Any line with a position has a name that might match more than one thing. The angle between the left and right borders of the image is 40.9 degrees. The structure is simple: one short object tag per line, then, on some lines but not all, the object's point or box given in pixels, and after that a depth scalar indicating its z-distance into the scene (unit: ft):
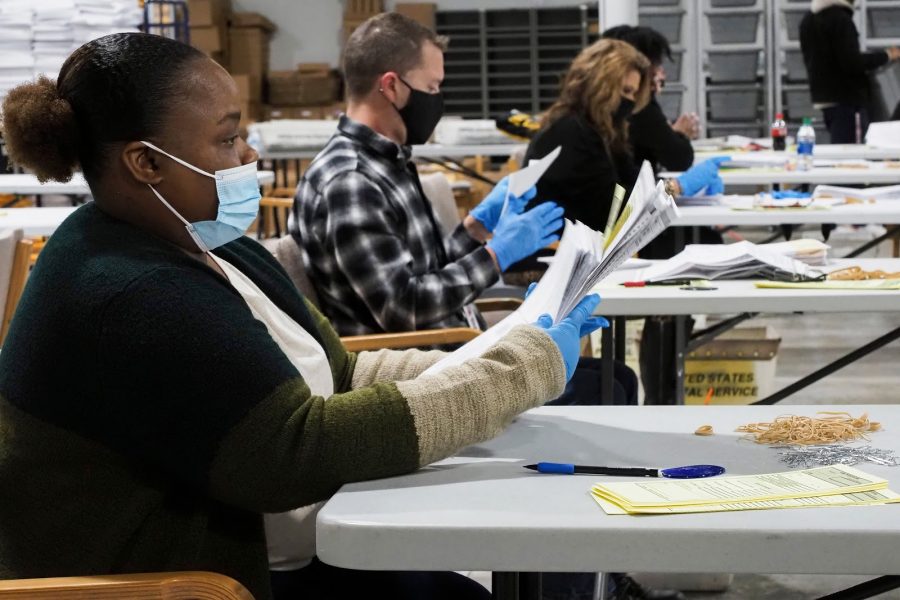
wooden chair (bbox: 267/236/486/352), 7.61
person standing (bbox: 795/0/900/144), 24.18
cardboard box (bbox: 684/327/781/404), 11.55
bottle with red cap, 20.16
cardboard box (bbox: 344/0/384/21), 39.09
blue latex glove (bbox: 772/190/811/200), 12.38
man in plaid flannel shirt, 7.64
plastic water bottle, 16.02
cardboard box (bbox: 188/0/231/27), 36.27
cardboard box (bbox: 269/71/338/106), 38.14
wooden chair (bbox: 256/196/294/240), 26.51
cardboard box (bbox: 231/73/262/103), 36.42
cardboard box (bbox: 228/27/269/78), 38.17
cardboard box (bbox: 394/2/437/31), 37.96
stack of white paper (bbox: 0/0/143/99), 20.86
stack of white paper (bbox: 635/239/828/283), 7.90
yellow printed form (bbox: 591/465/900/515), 3.52
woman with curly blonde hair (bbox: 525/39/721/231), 12.22
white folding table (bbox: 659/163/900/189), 14.80
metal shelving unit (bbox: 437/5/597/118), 38.70
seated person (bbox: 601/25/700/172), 15.03
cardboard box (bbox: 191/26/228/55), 36.70
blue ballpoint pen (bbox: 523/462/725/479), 3.93
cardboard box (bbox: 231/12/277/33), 38.24
